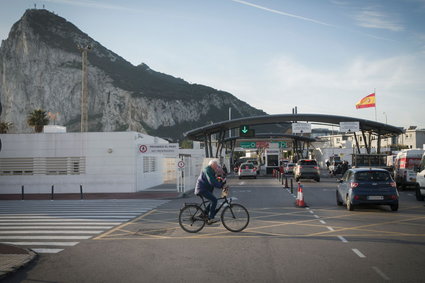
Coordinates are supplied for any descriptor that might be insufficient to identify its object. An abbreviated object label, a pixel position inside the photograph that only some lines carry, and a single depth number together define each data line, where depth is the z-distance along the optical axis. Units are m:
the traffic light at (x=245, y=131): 55.84
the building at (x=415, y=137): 106.50
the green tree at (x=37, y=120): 66.12
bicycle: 11.22
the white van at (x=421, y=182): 18.69
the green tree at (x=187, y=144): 144.91
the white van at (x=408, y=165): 25.62
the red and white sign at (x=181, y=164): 27.39
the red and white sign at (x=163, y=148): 27.73
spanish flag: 54.03
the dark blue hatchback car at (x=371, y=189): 15.08
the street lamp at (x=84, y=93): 42.41
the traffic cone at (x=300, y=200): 17.44
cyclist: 11.08
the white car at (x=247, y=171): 46.94
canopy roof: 51.75
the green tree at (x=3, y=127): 70.81
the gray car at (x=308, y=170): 37.72
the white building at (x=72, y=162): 29.52
